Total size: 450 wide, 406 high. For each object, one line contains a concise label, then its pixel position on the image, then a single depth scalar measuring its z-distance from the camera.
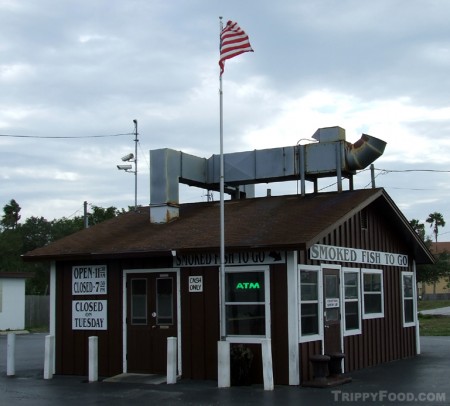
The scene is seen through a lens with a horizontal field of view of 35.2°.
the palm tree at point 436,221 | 110.06
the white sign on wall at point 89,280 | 15.70
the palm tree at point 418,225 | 75.11
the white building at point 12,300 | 34.16
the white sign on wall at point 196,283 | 14.47
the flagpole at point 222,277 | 13.11
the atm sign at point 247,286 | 13.89
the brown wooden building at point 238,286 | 13.63
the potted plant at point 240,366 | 13.26
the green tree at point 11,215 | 81.38
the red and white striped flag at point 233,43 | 13.80
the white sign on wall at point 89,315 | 15.59
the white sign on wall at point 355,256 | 14.61
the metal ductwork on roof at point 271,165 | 16.91
